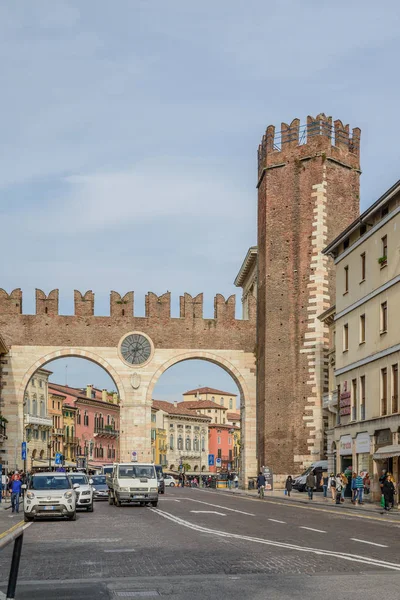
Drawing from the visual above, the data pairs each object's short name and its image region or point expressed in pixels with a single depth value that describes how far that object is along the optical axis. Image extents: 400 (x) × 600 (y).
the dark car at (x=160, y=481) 54.43
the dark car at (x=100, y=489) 45.62
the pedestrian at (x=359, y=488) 37.53
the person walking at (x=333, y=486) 41.03
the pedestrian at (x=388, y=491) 32.97
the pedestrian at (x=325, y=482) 46.19
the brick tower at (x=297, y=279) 52.59
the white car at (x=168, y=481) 91.58
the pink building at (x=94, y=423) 123.06
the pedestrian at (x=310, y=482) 42.97
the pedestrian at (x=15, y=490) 33.12
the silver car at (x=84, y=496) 30.80
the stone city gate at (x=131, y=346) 55.22
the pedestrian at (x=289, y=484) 46.36
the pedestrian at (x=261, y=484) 44.83
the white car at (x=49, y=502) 25.94
